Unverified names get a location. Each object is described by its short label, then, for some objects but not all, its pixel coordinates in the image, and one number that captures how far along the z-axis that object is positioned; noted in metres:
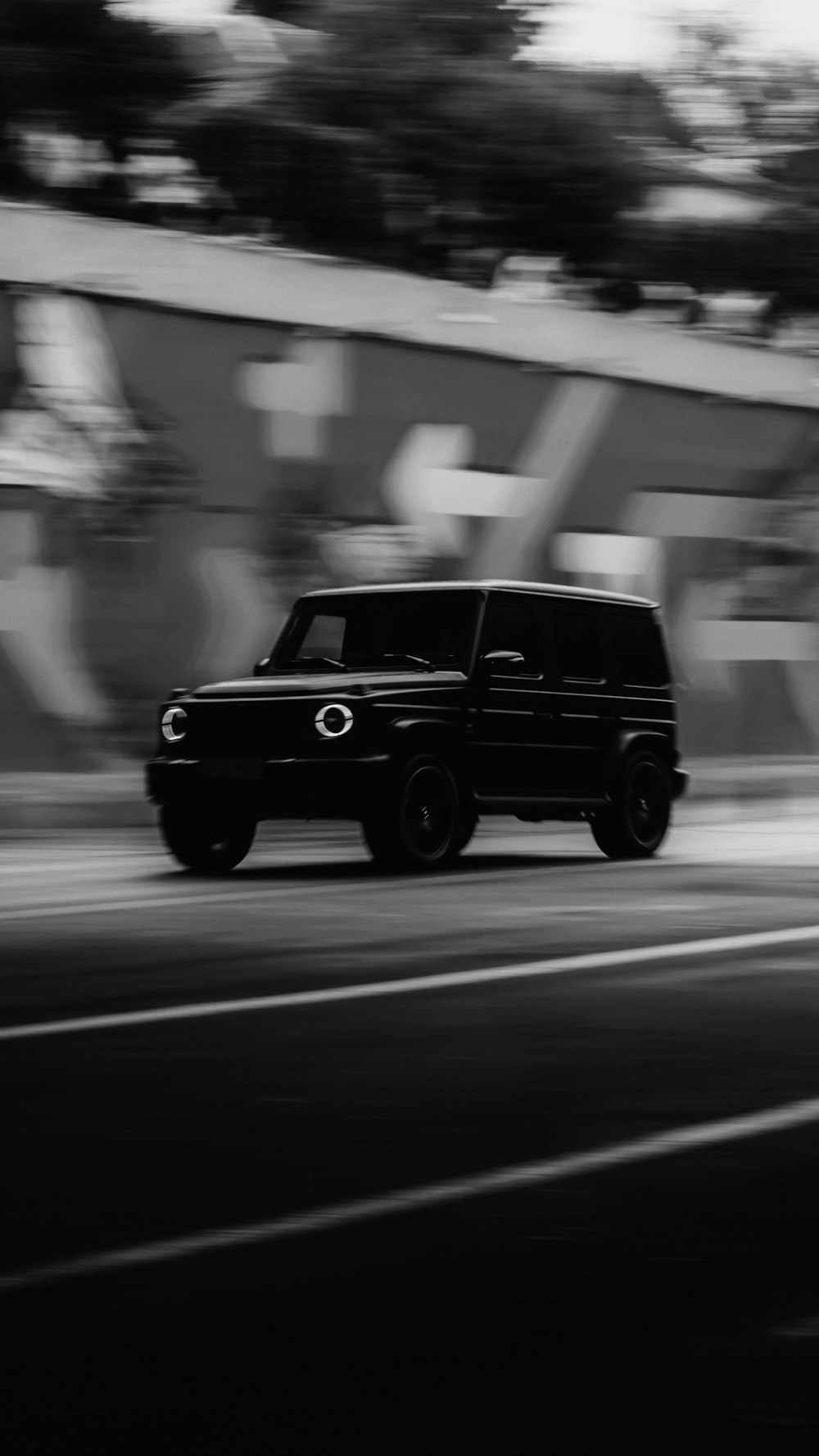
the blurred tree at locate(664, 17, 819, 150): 34.56
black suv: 13.97
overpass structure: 23.22
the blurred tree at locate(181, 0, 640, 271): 29.20
